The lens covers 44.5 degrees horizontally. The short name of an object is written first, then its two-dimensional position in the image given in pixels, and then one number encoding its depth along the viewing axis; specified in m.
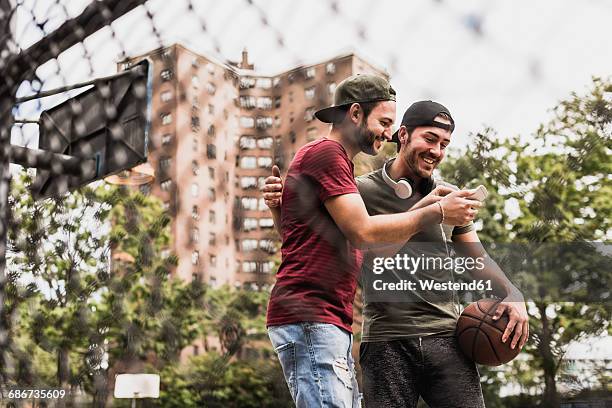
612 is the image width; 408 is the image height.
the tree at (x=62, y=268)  6.40
